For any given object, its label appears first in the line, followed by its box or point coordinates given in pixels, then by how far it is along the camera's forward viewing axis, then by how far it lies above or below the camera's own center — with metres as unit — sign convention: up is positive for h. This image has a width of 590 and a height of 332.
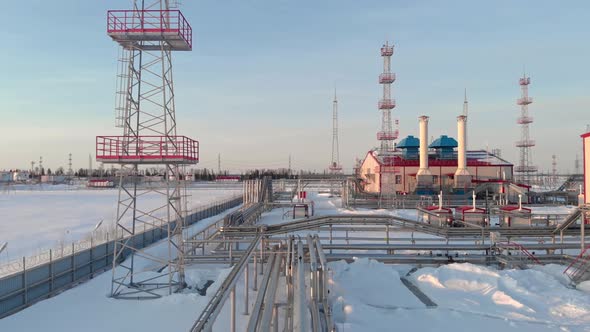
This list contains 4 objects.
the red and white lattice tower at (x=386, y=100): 52.19 +8.91
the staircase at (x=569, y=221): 17.26 -1.98
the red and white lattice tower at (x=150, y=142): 13.91 +1.05
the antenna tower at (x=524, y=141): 66.69 +5.15
